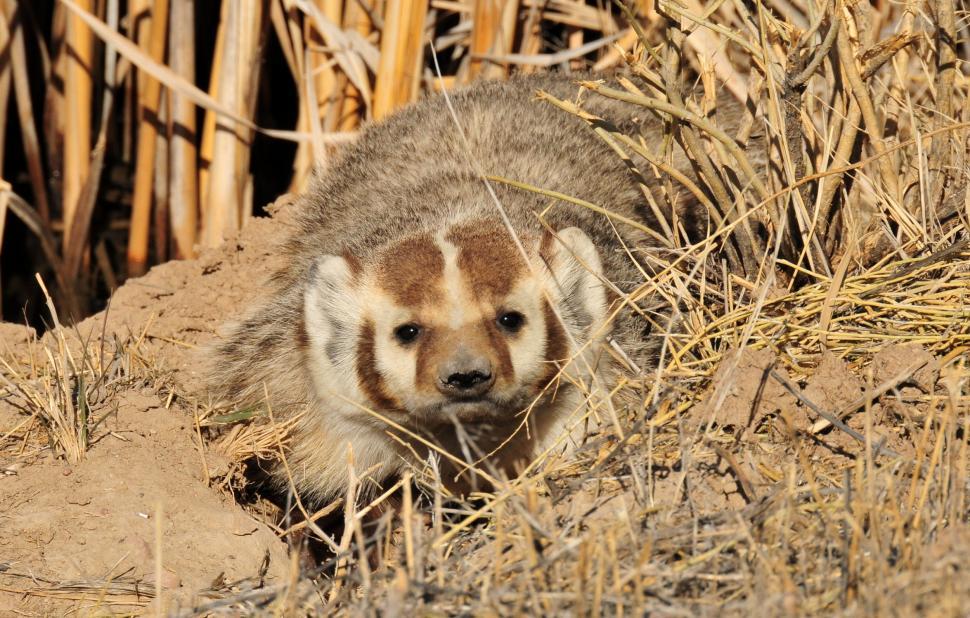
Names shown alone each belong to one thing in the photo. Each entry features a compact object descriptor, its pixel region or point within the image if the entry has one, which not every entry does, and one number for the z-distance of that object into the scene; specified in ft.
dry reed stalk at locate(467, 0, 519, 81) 33.78
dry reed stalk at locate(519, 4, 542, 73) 34.91
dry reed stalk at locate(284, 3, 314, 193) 34.50
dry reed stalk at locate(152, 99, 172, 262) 35.65
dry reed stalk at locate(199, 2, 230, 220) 33.91
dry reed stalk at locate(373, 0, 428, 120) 32.53
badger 20.57
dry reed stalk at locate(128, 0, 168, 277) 34.68
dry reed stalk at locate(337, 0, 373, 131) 34.32
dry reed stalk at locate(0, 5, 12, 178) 34.42
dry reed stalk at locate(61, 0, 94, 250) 34.55
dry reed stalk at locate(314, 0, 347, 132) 34.55
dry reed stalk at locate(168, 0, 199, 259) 34.73
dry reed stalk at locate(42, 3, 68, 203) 35.50
